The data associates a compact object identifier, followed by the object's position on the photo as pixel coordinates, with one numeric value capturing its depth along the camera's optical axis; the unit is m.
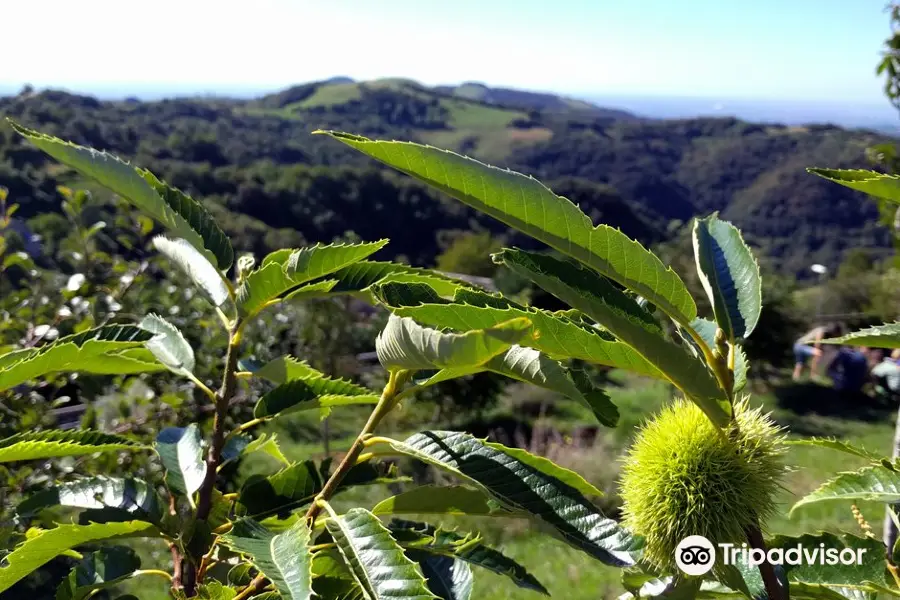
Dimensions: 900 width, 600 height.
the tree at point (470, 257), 32.38
